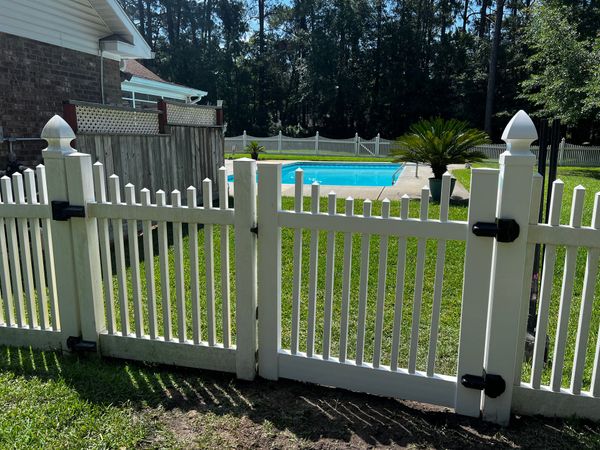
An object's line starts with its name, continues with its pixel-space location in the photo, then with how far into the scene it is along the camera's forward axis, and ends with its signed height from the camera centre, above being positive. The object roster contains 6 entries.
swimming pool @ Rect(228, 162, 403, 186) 17.81 -1.70
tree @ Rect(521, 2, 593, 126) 18.64 +2.75
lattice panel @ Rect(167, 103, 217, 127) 8.35 +0.30
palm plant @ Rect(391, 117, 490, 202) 10.07 -0.28
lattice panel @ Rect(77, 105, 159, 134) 6.10 +0.14
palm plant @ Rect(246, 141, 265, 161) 18.50 -0.69
